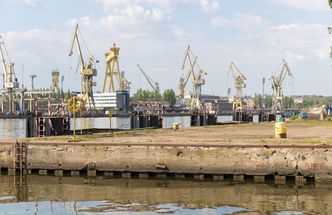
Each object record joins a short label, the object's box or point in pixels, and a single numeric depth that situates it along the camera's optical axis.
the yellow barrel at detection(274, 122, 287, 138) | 38.22
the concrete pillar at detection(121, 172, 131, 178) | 33.19
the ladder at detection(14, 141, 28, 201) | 35.59
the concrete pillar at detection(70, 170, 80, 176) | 34.38
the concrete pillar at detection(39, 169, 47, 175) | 35.26
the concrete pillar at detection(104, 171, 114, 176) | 33.66
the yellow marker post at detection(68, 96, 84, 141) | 40.75
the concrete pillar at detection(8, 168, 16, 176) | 35.58
